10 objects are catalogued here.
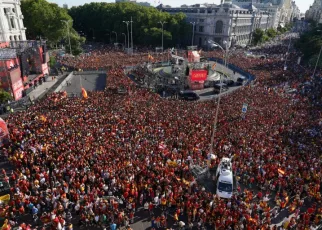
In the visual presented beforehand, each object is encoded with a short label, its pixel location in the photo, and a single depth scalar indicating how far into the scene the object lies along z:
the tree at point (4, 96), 26.95
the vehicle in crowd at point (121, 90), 30.16
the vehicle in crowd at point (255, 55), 59.78
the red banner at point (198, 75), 36.12
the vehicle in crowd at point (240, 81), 40.44
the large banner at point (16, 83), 29.23
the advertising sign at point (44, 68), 39.44
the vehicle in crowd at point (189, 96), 32.98
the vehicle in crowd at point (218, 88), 36.51
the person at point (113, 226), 12.05
